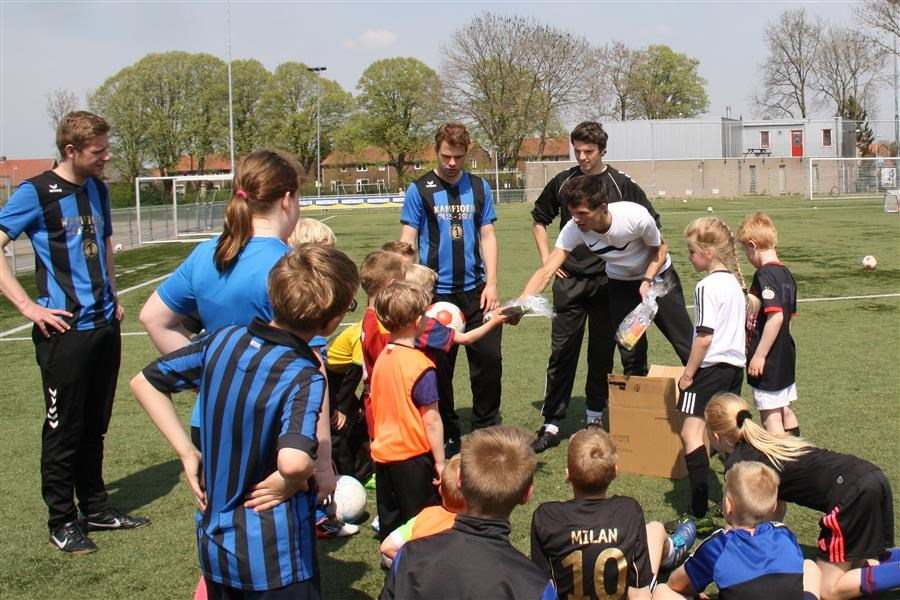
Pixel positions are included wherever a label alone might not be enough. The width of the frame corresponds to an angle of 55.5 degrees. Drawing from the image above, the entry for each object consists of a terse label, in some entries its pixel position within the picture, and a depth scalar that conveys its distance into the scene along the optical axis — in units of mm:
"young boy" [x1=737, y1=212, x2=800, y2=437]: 4867
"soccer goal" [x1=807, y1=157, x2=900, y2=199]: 49562
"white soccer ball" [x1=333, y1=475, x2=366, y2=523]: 4840
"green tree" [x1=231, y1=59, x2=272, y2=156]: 82125
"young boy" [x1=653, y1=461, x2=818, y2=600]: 3311
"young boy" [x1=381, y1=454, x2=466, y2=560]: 3264
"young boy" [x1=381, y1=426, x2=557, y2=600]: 2383
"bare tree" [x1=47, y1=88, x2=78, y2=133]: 54822
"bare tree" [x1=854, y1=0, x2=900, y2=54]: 44656
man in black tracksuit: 6363
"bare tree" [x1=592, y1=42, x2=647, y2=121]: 72438
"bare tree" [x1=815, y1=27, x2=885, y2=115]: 70500
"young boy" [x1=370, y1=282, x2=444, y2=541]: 3793
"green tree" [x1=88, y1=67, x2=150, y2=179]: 73438
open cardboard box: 5414
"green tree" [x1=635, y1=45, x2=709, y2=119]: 81438
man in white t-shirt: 5449
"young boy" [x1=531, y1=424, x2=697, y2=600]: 3305
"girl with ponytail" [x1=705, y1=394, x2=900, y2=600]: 3689
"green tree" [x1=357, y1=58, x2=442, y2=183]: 84312
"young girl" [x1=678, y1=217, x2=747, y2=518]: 4723
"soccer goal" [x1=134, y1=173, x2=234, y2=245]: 31397
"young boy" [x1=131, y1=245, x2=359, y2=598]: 2404
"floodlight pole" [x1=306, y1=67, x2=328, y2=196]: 78562
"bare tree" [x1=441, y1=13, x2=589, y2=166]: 64250
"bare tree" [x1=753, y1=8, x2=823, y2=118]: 71625
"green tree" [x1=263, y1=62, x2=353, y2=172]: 83625
